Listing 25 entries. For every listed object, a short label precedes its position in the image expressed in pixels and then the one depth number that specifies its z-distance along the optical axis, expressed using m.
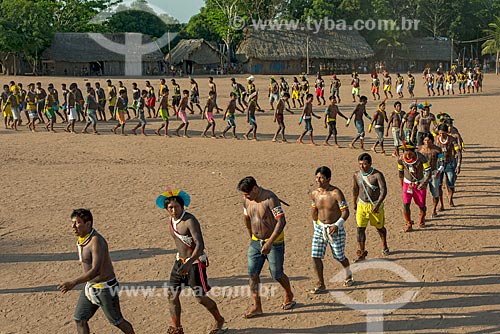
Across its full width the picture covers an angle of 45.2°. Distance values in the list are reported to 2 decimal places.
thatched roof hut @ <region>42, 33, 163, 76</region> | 47.47
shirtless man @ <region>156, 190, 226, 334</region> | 6.07
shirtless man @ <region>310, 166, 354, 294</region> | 7.19
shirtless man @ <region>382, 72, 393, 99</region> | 31.42
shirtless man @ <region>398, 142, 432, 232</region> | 9.48
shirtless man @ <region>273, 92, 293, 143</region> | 17.54
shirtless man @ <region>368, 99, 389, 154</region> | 15.63
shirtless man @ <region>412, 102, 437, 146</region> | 14.08
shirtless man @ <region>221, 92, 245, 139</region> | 18.06
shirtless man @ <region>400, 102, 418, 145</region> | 15.07
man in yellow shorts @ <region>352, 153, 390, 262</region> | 8.15
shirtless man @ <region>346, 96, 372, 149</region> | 16.34
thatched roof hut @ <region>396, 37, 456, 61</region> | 63.22
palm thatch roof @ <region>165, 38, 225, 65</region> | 52.09
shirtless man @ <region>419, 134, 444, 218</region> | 10.12
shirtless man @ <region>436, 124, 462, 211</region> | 10.87
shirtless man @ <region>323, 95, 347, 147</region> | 16.48
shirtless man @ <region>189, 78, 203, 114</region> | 24.27
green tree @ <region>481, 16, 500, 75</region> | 55.78
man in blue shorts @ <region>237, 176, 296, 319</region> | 6.48
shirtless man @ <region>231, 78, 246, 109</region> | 25.39
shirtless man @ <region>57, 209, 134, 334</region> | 5.67
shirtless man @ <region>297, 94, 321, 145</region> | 17.14
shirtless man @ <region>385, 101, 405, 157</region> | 15.53
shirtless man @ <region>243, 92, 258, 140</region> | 18.00
